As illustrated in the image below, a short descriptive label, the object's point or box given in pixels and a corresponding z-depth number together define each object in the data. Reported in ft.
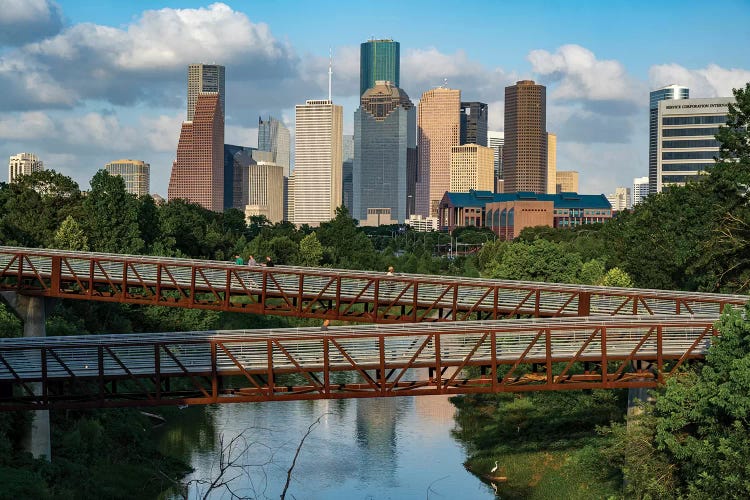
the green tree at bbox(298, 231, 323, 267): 544.21
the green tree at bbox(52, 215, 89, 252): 374.02
